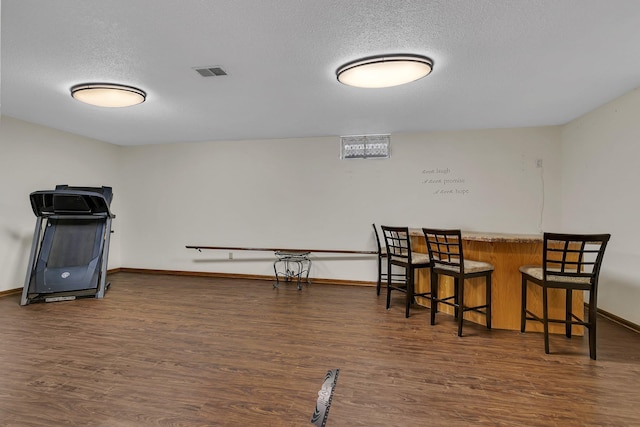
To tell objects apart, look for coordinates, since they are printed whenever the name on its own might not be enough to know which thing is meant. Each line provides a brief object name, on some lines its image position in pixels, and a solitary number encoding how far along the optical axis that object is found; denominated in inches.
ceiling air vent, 111.3
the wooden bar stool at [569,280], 99.0
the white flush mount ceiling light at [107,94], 122.5
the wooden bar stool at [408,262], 140.0
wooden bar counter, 119.5
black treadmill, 159.3
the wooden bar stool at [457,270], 118.7
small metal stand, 204.1
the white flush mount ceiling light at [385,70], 100.0
